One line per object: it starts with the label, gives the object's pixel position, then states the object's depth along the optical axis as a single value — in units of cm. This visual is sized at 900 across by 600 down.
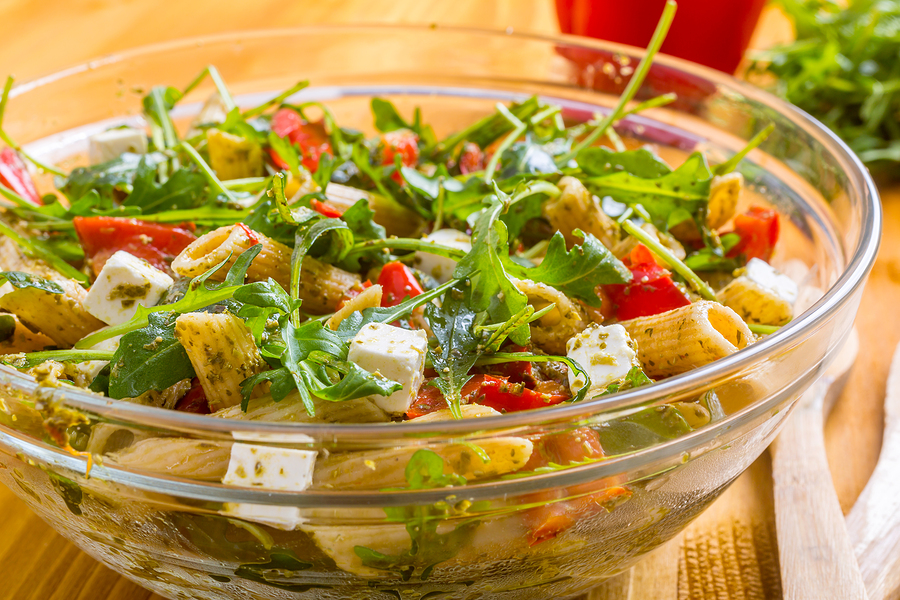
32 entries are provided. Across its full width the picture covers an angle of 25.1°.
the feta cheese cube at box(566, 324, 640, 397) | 49
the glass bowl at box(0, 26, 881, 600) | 45
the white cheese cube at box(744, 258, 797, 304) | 54
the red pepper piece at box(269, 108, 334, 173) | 63
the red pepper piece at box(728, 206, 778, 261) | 59
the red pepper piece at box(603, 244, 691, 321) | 53
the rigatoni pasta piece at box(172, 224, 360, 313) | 51
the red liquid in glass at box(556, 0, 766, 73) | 85
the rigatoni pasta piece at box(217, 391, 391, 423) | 47
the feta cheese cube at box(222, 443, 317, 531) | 44
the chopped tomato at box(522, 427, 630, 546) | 45
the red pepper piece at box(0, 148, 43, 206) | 61
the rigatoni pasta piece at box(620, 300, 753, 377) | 50
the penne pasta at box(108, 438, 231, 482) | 45
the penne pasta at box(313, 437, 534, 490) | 45
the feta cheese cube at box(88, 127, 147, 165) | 61
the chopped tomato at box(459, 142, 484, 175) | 62
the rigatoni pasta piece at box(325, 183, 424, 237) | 56
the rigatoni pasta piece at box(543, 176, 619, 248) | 55
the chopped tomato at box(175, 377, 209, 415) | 50
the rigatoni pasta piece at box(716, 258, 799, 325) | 53
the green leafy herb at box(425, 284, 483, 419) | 49
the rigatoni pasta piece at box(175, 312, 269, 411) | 48
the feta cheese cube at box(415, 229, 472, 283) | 54
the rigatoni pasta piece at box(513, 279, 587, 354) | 52
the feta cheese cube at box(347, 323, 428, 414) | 47
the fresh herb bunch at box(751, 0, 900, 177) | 82
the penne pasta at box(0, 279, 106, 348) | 52
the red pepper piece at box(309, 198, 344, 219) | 55
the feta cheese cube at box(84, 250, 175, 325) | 51
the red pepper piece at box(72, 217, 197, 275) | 55
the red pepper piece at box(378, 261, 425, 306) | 53
